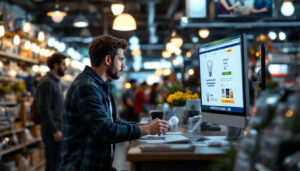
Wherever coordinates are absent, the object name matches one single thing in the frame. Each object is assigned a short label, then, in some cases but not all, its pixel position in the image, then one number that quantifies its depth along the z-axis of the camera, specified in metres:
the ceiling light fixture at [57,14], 8.10
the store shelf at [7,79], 6.90
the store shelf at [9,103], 6.20
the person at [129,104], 11.29
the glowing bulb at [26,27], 7.84
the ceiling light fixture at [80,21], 9.62
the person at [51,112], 5.05
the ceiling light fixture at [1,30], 6.04
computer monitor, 2.17
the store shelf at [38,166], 6.73
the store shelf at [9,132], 5.88
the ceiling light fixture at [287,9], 6.76
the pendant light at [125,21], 6.18
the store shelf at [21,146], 5.84
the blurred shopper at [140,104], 10.85
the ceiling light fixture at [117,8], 6.82
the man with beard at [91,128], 2.32
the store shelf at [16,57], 6.80
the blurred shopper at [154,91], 11.46
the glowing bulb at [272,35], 9.23
